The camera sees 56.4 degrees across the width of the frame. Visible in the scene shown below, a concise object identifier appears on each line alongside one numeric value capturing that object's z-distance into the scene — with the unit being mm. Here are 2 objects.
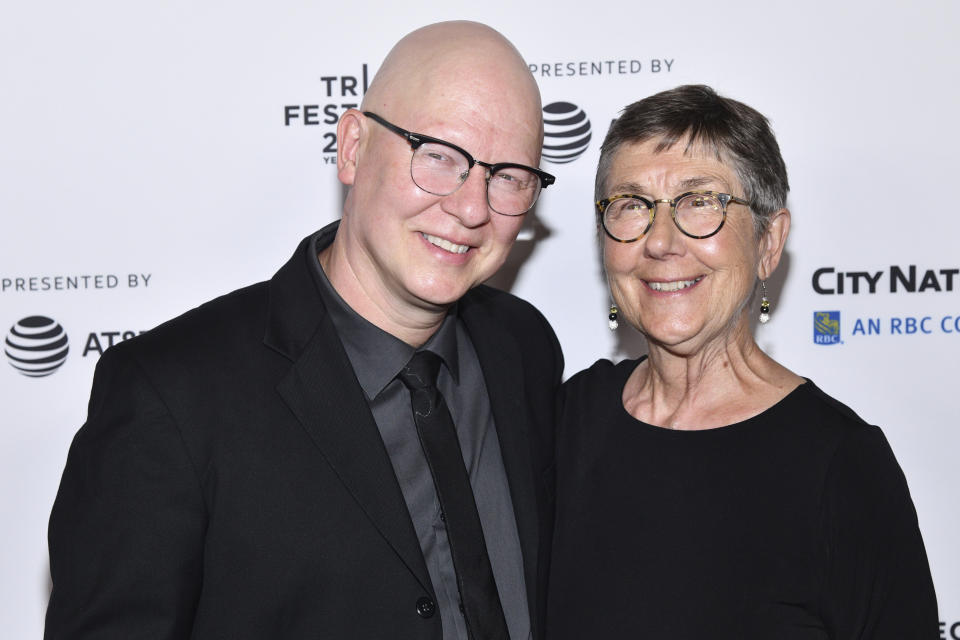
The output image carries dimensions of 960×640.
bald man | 1569
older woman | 1698
